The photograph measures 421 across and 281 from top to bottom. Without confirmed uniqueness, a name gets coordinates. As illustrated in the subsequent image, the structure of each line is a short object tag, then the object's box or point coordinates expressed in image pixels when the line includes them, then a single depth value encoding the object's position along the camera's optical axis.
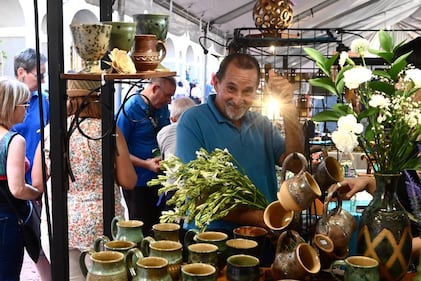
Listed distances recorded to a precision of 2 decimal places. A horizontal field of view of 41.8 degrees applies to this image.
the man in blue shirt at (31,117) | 3.07
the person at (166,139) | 3.25
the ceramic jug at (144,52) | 1.56
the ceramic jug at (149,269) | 1.32
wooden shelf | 1.37
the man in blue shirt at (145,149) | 3.44
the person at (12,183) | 2.51
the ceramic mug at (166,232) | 1.55
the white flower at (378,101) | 1.37
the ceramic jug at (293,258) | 1.42
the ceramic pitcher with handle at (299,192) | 1.42
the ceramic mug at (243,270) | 1.39
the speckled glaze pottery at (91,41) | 1.38
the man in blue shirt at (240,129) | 2.19
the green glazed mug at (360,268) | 1.37
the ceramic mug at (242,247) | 1.51
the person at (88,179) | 2.30
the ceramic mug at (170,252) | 1.42
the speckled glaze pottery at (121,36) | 1.48
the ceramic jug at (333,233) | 1.51
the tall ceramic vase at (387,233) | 1.47
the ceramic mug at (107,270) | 1.34
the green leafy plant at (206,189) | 1.62
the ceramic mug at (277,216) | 1.51
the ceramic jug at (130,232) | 1.57
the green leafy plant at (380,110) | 1.37
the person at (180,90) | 6.68
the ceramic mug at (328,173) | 1.54
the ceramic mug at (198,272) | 1.31
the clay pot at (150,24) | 1.62
